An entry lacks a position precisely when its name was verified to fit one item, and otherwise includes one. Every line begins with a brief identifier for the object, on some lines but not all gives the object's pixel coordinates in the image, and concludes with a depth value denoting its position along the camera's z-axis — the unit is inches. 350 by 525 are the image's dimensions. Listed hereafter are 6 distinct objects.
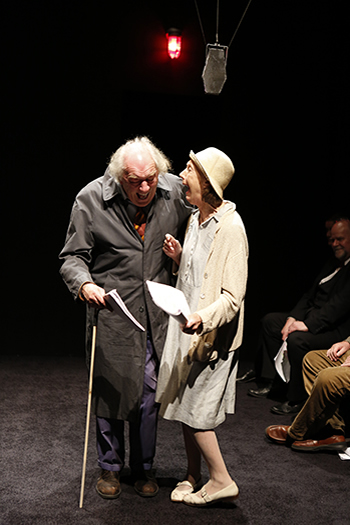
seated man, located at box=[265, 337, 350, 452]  122.2
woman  88.5
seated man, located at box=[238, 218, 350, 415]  148.6
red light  189.2
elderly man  97.1
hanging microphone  140.1
